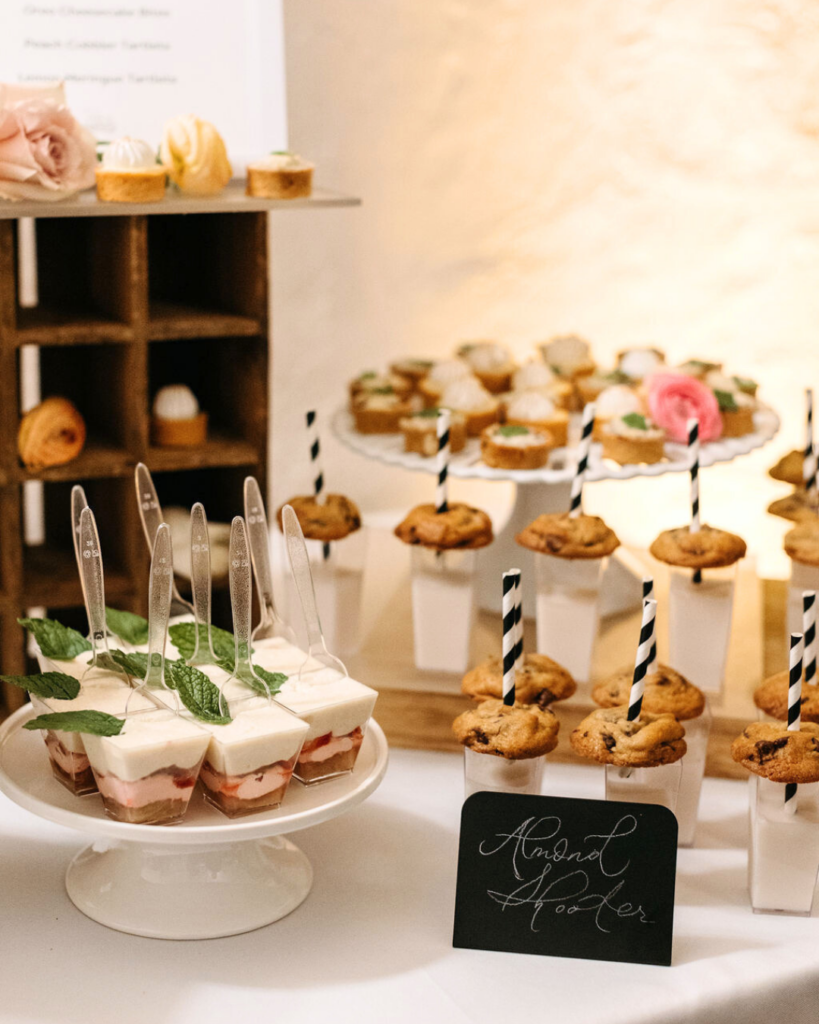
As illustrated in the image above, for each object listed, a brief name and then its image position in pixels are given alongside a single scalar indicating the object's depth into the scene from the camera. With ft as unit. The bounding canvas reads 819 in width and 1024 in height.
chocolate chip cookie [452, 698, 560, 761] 4.15
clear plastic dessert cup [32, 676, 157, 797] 3.89
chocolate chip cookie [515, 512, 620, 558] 5.53
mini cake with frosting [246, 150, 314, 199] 5.61
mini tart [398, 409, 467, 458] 6.45
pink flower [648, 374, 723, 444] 6.57
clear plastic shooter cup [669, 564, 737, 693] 5.63
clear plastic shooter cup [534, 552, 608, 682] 5.73
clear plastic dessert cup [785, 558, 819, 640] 5.92
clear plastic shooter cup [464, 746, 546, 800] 4.26
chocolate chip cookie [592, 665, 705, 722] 4.48
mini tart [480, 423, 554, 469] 6.24
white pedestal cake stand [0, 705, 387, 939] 3.81
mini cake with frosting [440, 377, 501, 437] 7.05
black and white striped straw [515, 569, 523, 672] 4.24
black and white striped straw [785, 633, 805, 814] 4.09
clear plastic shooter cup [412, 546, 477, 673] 5.83
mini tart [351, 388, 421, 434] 6.89
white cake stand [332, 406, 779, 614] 6.12
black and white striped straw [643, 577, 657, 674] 4.27
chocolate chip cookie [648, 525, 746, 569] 5.41
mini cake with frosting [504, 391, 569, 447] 6.79
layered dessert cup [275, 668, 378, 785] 3.99
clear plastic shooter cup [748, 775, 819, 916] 4.08
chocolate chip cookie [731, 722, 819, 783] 3.99
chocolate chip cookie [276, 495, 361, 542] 5.80
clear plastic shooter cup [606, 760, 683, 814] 4.25
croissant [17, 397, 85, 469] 5.46
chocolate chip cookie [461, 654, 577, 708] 4.63
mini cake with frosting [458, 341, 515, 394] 7.92
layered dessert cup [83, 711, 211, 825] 3.66
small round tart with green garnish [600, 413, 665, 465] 6.37
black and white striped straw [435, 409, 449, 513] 5.51
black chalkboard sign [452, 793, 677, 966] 3.96
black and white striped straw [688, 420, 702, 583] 5.48
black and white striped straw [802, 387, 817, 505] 6.08
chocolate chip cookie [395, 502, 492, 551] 5.65
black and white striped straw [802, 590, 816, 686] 4.19
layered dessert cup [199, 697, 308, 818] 3.75
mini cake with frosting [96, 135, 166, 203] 5.30
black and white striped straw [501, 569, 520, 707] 4.23
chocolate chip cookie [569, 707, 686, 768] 4.12
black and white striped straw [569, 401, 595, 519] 5.59
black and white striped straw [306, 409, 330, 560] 5.84
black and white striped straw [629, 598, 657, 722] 4.19
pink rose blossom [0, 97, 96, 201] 5.04
